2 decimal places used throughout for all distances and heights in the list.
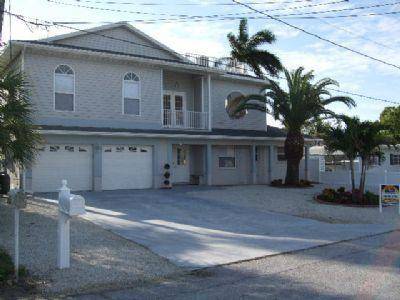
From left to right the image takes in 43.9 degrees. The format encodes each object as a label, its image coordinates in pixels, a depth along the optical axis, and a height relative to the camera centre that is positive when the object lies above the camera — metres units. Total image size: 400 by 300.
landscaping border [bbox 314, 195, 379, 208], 20.10 -1.80
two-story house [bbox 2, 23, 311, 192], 20.31 +2.10
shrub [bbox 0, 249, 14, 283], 7.27 -1.64
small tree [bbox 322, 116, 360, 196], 21.03 +0.99
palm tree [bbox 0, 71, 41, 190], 10.64 +0.85
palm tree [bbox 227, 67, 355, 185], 25.41 +2.89
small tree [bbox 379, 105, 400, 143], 44.19 +4.12
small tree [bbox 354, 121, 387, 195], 20.88 +0.91
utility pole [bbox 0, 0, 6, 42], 12.25 +3.73
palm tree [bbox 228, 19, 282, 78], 38.50 +8.59
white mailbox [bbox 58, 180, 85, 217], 7.92 -0.70
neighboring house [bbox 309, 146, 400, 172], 38.88 -0.24
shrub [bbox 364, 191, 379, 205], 20.80 -1.60
